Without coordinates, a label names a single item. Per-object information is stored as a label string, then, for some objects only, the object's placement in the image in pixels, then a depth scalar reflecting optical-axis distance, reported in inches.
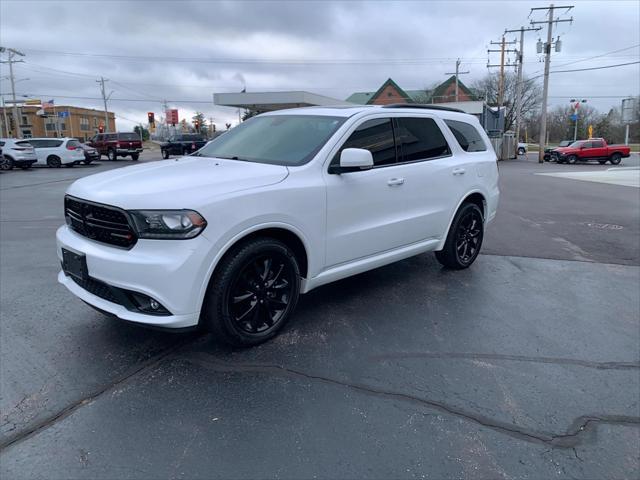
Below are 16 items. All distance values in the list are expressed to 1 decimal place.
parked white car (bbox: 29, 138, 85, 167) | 1111.6
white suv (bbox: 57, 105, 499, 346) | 123.7
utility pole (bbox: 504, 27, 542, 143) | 1782.7
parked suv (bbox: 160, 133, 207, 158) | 1454.2
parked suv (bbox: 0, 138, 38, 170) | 994.7
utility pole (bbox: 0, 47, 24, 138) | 2271.7
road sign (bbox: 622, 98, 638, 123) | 2000.5
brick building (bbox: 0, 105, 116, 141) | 3776.6
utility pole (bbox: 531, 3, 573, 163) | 1454.2
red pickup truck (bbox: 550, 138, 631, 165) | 1370.6
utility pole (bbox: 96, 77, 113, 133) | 3038.9
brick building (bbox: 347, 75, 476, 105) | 2967.5
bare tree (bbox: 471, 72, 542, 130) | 2573.8
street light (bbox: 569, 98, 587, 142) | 2307.8
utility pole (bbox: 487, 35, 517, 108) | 1912.9
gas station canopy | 1346.0
